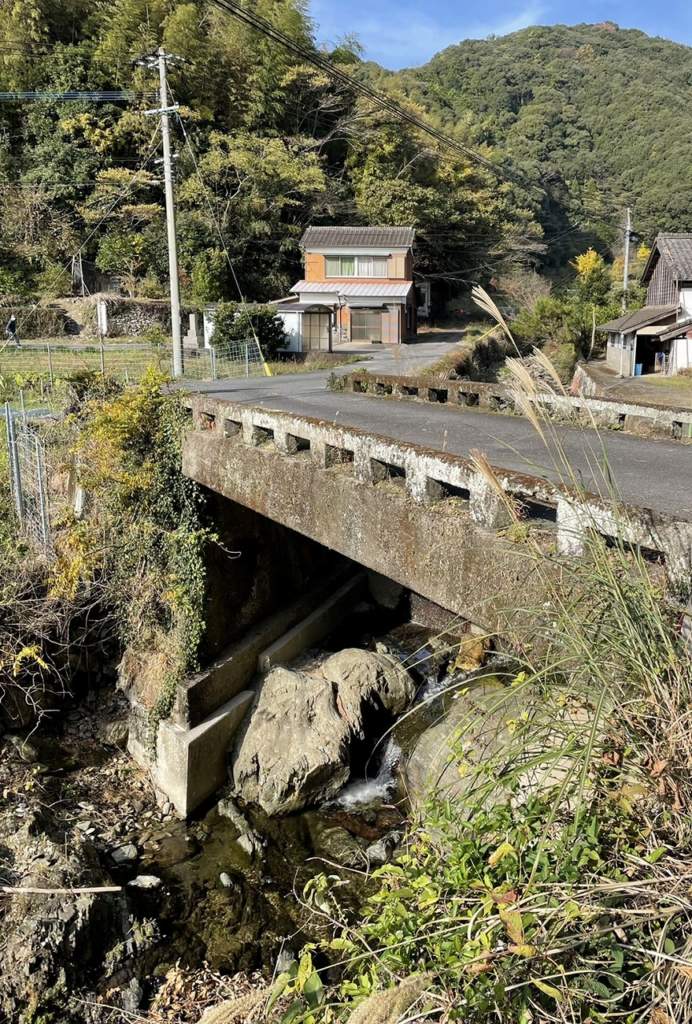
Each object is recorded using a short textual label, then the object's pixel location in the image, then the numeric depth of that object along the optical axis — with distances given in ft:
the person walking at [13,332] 85.81
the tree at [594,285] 111.75
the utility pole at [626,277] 119.34
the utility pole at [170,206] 53.72
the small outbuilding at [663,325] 88.53
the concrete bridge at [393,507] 13.61
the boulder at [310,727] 29.32
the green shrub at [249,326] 83.71
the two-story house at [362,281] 114.97
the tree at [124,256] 116.47
